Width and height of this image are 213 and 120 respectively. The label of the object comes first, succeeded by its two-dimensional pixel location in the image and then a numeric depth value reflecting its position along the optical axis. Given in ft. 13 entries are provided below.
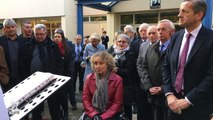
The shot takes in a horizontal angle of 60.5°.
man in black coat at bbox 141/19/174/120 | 8.03
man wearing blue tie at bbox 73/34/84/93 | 17.32
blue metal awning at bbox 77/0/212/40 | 19.83
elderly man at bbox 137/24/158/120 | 9.15
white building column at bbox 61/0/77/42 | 37.48
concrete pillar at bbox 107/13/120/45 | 37.52
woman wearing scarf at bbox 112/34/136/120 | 9.97
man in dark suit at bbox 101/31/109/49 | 29.41
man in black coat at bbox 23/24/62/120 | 9.69
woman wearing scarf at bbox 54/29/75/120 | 11.44
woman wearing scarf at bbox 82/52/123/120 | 8.17
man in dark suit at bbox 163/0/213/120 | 5.80
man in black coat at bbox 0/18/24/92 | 9.88
